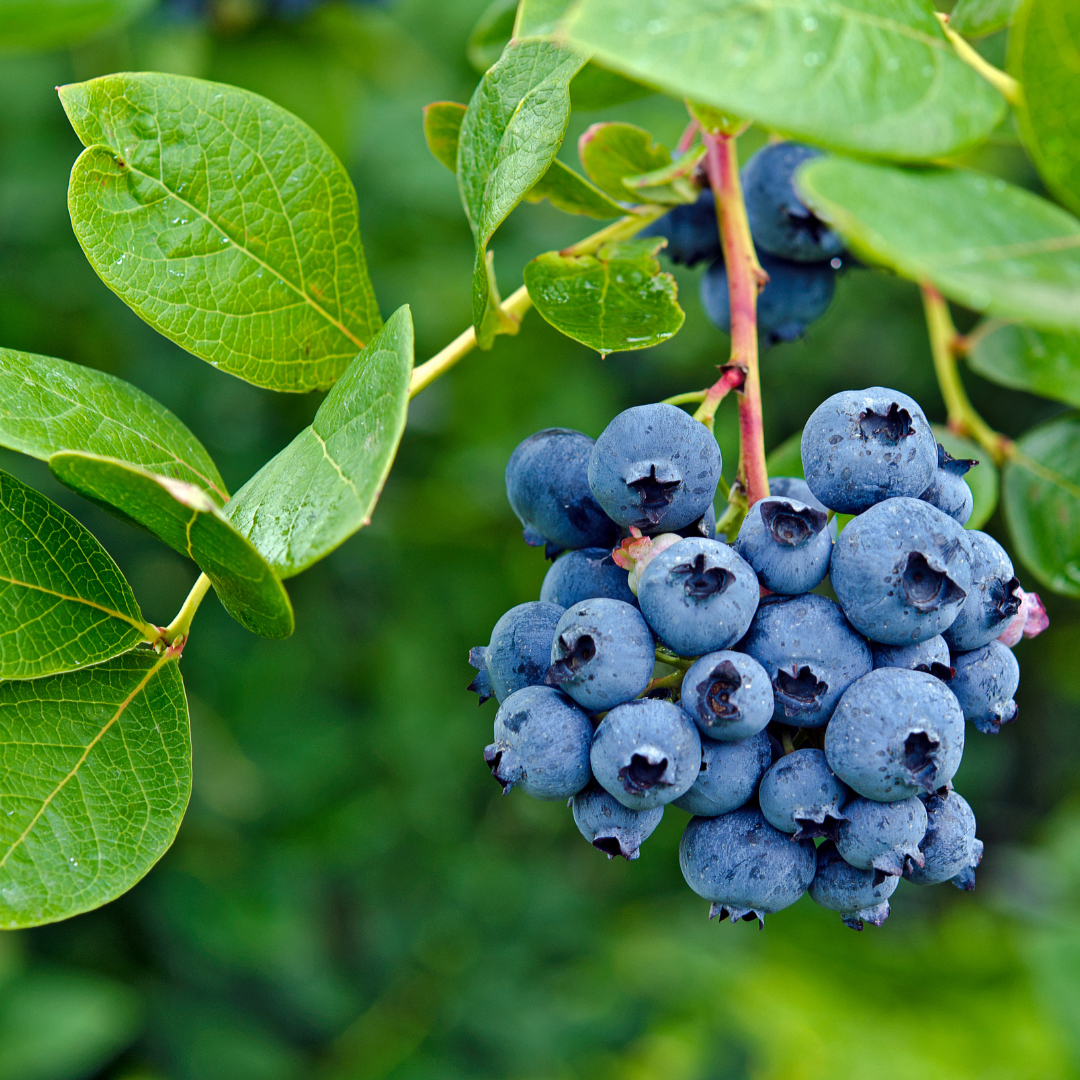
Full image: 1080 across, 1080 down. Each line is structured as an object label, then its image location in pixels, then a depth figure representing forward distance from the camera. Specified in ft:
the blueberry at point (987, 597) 1.45
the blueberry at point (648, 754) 1.41
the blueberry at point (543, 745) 1.44
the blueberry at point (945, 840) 1.45
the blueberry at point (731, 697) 1.41
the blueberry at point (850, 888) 1.45
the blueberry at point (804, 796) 1.43
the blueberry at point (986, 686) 1.46
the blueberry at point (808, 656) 1.43
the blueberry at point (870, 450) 1.45
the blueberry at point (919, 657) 1.44
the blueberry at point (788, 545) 1.43
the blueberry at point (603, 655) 1.43
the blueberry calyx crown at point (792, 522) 1.42
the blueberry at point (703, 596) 1.42
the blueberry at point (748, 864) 1.44
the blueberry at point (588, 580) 1.48
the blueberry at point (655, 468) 1.44
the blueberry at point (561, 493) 1.50
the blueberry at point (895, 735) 1.41
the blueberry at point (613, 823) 1.45
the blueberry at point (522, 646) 1.47
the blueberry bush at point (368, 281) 1.31
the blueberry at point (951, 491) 1.47
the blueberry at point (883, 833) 1.43
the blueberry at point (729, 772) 1.44
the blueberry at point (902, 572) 1.42
